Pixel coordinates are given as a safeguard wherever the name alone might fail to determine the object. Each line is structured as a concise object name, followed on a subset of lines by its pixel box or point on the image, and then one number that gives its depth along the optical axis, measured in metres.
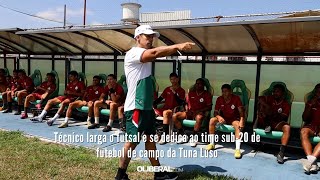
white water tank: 28.14
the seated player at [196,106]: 6.38
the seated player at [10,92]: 9.20
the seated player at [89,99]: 7.59
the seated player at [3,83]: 9.71
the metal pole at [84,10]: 27.62
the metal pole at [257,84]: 6.51
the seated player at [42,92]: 8.55
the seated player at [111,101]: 7.25
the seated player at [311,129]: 4.80
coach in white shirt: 3.80
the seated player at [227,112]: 5.84
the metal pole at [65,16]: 31.96
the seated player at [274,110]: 5.73
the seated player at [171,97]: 6.58
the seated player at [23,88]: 8.92
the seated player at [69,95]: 8.07
